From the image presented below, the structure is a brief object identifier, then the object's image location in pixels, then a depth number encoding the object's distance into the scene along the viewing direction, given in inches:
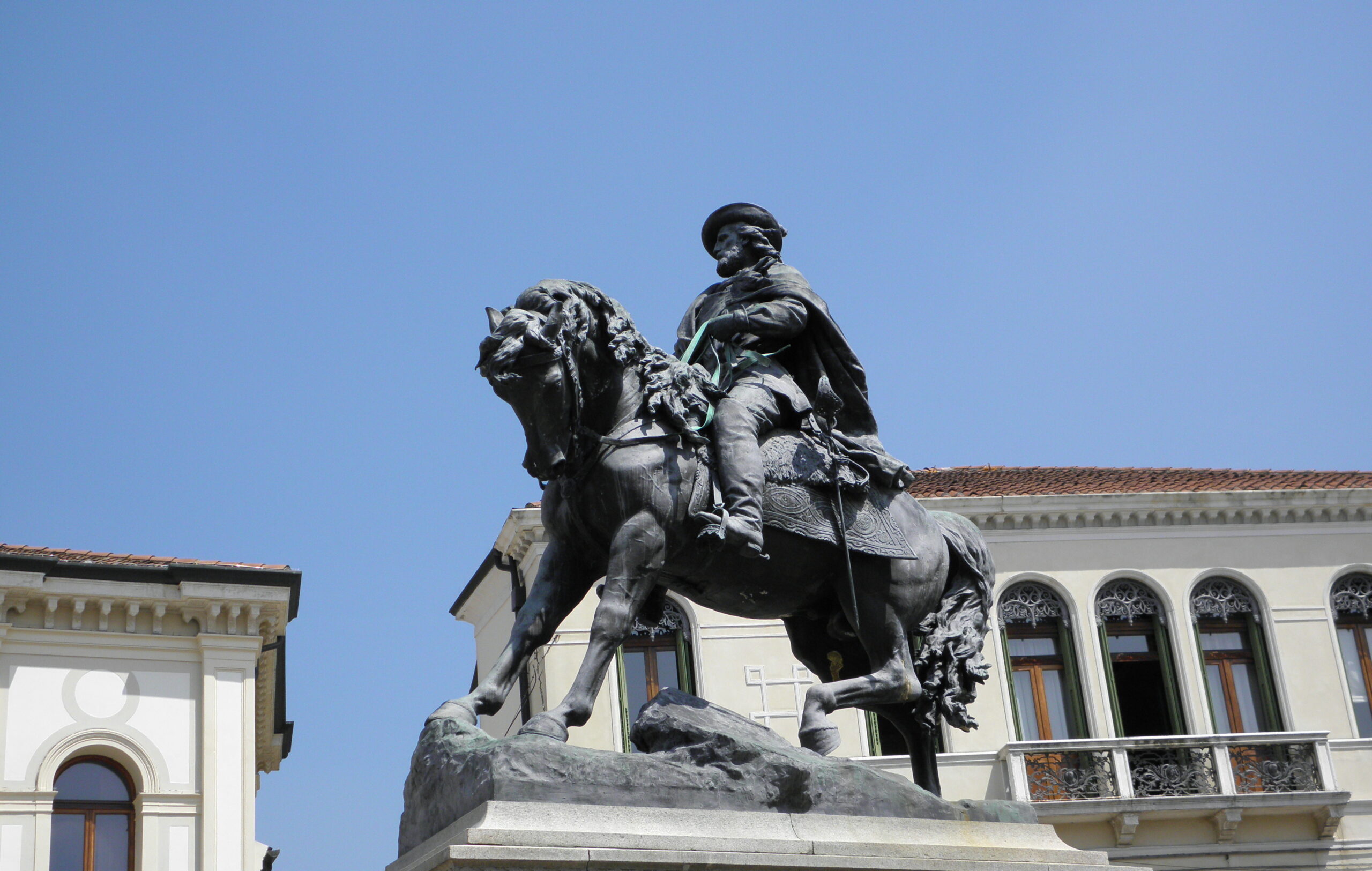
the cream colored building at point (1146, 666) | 927.0
